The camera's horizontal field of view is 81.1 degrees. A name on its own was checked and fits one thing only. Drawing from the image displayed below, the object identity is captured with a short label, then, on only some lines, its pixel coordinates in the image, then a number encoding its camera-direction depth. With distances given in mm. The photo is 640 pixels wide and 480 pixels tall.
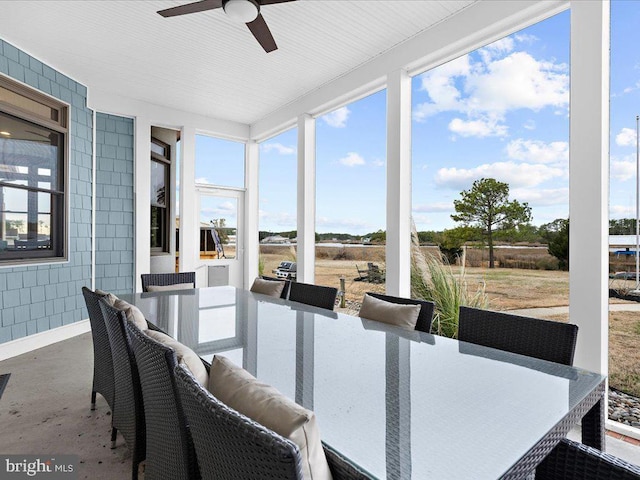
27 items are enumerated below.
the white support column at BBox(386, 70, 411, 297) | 3832
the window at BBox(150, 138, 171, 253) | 5969
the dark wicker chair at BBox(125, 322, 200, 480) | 1254
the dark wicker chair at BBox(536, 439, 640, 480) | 1008
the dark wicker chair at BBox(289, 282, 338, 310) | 2934
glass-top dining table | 907
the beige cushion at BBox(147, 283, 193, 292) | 3629
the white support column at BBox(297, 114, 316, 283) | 5219
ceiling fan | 2559
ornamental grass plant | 3532
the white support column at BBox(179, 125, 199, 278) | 5934
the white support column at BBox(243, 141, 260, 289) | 6633
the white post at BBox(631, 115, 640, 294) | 2512
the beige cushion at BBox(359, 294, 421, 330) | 2195
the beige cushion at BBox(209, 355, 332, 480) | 825
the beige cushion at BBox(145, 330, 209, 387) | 1255
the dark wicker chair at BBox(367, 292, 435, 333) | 2211
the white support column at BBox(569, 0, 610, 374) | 2459
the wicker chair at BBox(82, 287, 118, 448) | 2277
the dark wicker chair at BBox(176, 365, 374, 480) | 684
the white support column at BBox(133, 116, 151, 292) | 5531
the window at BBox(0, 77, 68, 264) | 3994
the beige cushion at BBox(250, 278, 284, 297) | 3361
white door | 6402
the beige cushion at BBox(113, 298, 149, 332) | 1964
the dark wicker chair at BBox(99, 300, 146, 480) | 1777
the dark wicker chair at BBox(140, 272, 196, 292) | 3829
